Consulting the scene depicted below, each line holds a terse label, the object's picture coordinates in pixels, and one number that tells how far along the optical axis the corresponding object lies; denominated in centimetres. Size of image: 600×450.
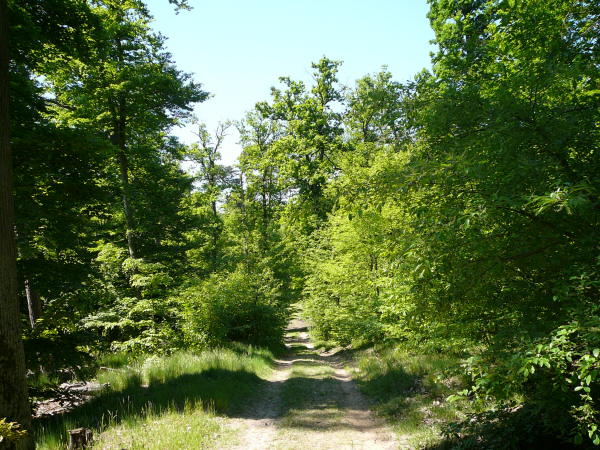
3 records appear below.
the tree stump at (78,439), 595
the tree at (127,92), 1403
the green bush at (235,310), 1527
